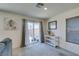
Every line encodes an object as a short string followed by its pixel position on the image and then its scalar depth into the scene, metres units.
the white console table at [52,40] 1.84
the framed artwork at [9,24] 1.39
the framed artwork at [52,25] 1.90
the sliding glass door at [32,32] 1.72
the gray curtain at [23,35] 1.75
